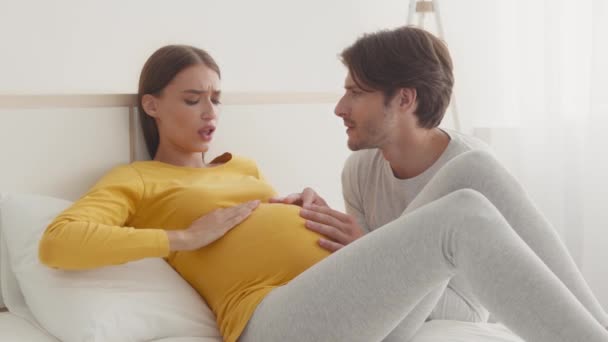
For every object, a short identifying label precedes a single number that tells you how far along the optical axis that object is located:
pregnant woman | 1.31
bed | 1.63
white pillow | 1.60
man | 1.96
